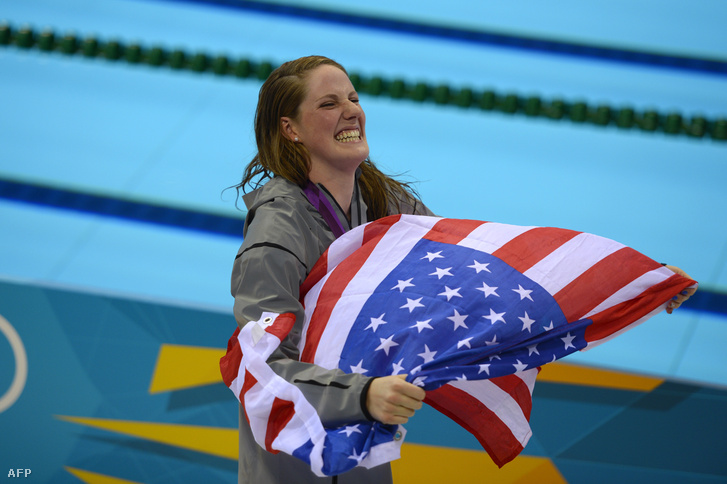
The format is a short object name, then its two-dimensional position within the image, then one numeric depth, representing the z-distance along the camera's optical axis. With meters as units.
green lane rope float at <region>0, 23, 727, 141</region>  17.35
